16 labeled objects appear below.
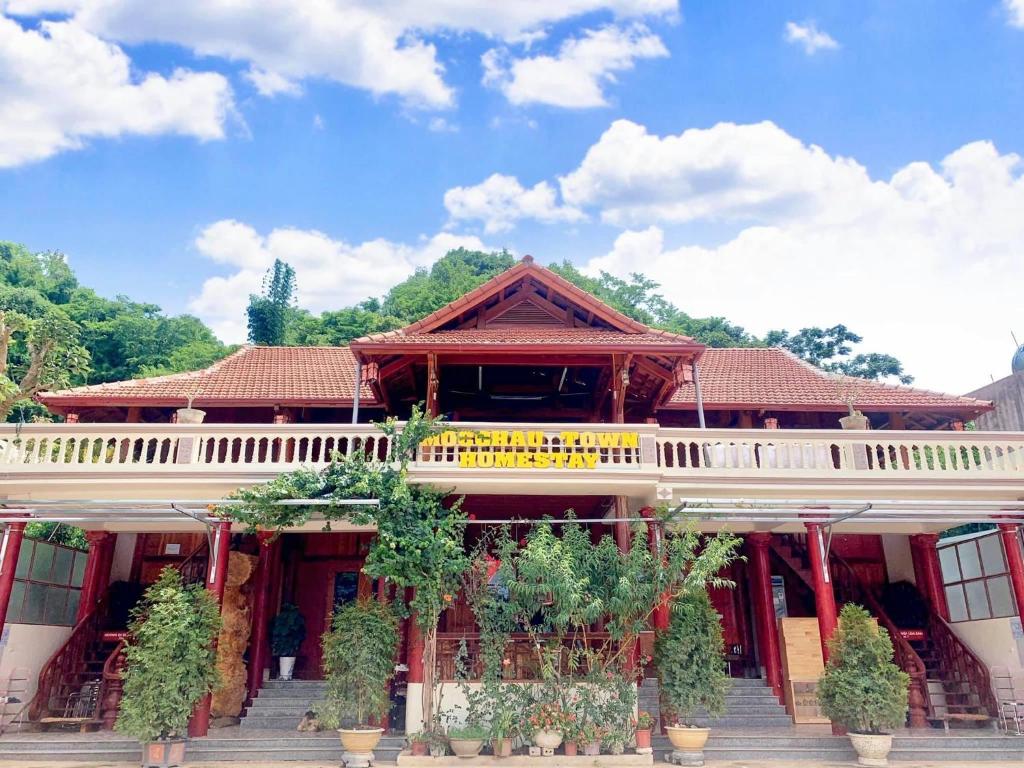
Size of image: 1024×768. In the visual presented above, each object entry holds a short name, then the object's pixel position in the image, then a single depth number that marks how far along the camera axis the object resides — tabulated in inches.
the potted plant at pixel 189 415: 498.0
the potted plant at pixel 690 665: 413.4
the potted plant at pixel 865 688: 402.3
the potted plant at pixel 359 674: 401.4
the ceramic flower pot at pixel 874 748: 400.2
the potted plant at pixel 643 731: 414.6
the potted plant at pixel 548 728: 406.3
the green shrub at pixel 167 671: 383.6
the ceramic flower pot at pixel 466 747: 405.7
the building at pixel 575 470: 458.6
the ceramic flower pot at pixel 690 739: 405.1
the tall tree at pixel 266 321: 1209.4
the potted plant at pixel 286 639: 558.6
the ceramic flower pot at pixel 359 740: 398.0
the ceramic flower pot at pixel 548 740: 406.0
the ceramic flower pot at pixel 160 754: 386.6
